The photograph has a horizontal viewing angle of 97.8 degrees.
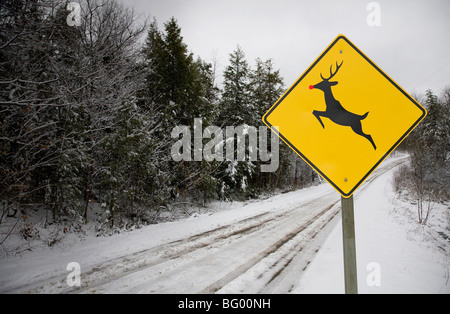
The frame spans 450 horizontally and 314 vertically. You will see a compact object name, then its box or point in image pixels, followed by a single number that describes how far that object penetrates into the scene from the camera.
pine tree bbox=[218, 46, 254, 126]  15.98
